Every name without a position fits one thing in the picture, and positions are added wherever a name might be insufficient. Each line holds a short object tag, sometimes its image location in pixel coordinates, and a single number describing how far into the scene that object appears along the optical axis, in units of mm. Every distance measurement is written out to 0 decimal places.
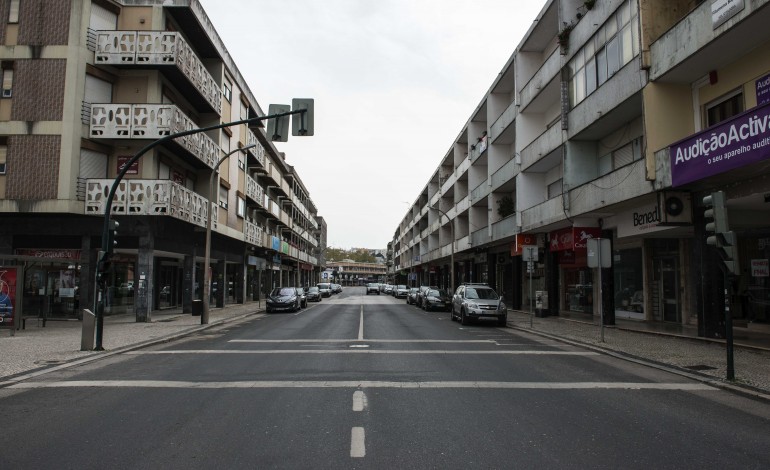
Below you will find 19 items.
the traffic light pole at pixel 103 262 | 12195
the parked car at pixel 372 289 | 74625
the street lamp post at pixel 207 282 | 19562
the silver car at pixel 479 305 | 19906
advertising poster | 14883
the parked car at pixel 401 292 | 55209
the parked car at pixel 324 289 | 56281
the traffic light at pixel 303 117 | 12273
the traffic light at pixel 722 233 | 8883
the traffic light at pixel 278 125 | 12023
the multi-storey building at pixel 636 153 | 12406
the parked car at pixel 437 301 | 30906
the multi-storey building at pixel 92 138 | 19484
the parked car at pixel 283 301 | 28359
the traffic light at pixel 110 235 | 12492
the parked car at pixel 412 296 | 40506
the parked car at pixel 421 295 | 34409
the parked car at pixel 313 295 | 44500
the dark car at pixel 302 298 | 32188
